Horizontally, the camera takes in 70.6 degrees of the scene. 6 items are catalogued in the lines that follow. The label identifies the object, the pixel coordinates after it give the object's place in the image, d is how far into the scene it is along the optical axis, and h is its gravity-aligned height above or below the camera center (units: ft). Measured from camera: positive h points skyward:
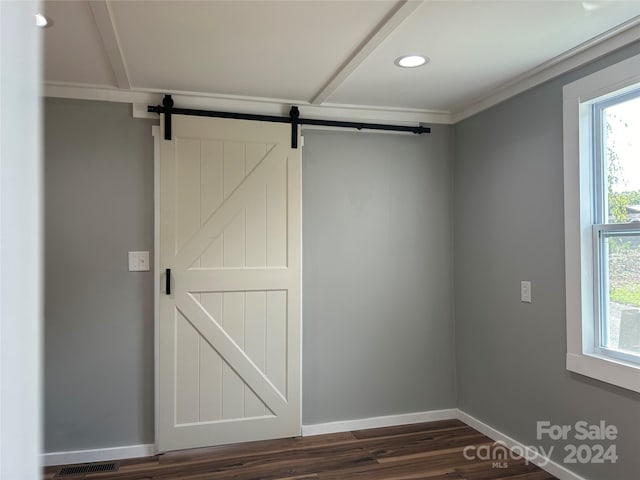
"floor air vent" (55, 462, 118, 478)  9.07 -4.39
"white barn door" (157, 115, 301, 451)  10.02 -0.69
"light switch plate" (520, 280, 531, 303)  9.43 -0.82
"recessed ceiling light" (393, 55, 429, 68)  8.28 +3.59
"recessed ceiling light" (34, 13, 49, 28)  6.59 +3.48
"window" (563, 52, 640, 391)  7.59 +0.50
